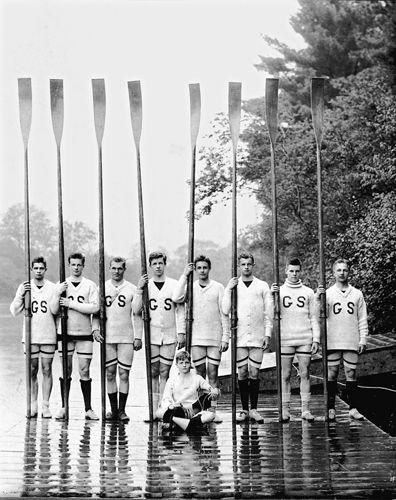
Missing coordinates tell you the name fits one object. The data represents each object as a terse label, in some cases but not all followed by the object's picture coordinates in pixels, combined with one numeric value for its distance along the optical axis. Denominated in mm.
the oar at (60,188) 8664
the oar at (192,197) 8500
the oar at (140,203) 8492
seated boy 8078
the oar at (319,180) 8492
